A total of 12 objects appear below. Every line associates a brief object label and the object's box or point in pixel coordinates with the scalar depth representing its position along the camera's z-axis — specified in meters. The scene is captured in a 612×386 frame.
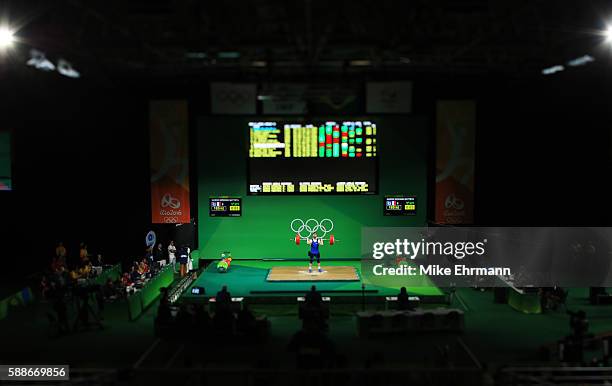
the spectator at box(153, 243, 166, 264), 15.93
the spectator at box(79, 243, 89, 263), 15.12
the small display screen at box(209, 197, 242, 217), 17.58
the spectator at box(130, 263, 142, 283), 14.33
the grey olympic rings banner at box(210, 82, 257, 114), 16.12
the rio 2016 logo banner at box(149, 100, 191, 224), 17.02
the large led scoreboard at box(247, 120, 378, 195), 16.59
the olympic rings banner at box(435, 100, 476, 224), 16.94
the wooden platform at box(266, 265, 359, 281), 14.75
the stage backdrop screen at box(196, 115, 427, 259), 17.48
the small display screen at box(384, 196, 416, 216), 17.45
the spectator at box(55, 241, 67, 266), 15.52
